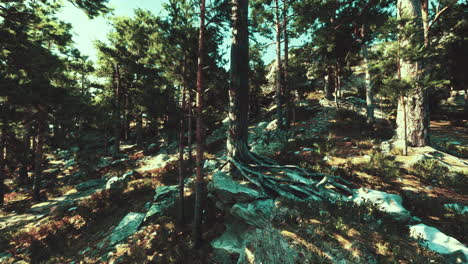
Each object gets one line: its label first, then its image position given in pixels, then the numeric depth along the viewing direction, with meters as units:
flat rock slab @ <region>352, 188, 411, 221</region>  4.02
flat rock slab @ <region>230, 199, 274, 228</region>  4.38
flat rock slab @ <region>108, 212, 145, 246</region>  6.65
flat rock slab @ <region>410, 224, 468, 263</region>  2.80
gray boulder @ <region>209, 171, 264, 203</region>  4.97
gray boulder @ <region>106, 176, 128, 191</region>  11.44
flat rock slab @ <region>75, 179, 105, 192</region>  13.10
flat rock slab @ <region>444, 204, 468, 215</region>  4.07
